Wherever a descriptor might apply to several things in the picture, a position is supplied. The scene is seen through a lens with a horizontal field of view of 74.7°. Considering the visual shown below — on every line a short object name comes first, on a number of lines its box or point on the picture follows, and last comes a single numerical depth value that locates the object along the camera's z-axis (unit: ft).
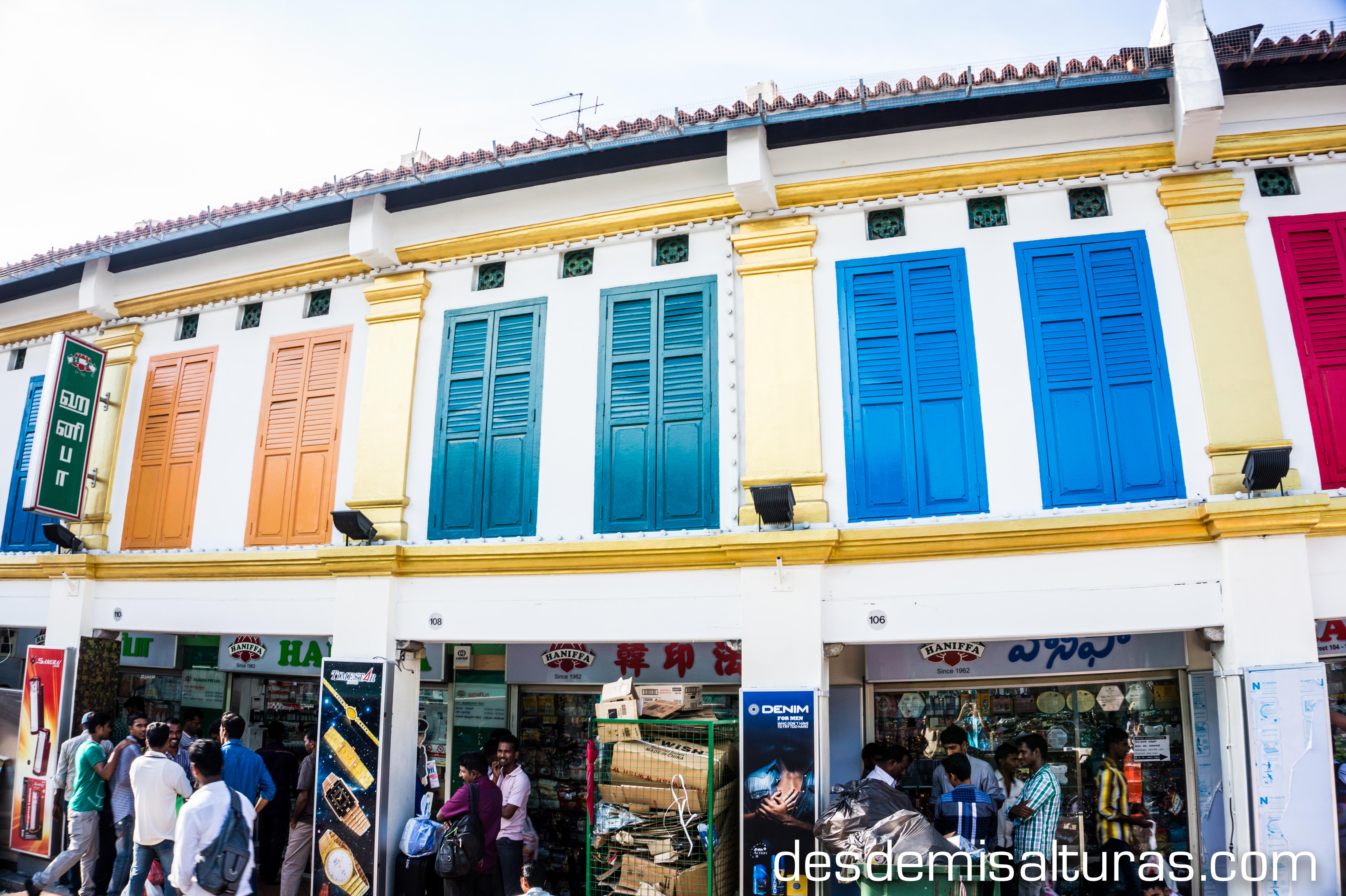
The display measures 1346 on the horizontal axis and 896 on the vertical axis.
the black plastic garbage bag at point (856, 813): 22.86
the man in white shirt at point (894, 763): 26.84
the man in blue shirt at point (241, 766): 27.61
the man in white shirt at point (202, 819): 20.44
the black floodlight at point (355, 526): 29.78
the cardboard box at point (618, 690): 26.40
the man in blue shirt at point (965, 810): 23.86
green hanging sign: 34.30
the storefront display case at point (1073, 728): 27.78
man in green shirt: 28.91
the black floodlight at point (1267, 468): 23.38
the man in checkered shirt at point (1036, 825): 24.54
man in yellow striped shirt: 26.27
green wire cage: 24.50
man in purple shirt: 26.13
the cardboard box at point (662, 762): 24.81
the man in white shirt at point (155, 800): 23.31
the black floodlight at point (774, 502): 25.93
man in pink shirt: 27.07
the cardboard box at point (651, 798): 24.59
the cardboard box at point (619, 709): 25.90
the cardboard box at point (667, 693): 25.95
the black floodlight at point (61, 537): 35.78
